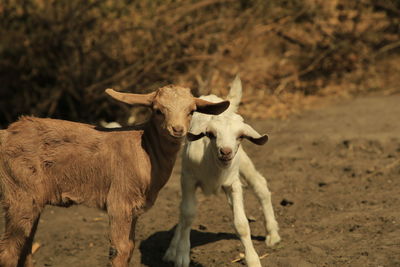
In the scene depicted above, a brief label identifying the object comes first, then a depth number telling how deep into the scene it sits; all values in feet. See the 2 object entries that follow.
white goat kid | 37.52
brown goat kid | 35.27
